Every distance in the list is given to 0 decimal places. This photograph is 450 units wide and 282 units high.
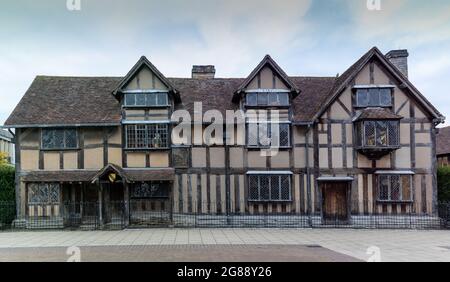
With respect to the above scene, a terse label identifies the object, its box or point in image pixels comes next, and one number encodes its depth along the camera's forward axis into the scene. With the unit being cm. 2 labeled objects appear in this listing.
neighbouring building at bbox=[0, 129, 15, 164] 2845
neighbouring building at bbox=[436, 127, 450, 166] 2442
